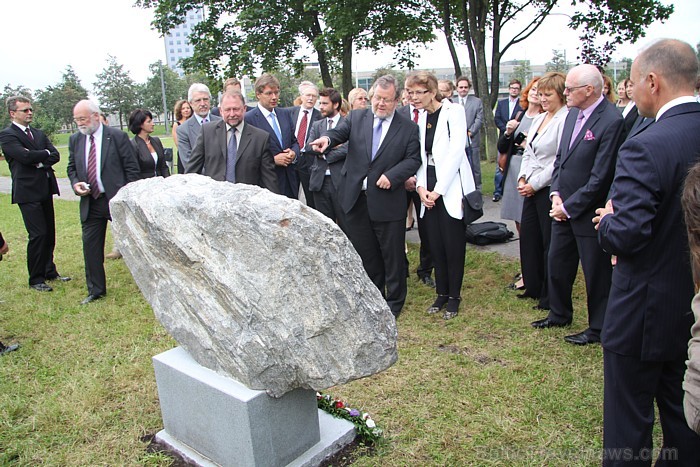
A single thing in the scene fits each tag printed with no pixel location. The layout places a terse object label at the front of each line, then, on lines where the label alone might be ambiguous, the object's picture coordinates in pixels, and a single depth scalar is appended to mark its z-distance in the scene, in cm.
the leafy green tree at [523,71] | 6491
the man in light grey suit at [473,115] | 954
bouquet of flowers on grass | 328
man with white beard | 595
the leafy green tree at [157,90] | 5700
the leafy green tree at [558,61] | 5767
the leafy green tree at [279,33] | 1480
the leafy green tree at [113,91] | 5375
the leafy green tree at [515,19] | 1313
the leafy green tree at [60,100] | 5022
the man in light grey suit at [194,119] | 670
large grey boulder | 263
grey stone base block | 280
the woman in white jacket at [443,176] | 503
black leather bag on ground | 752
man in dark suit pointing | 502
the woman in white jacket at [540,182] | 487
